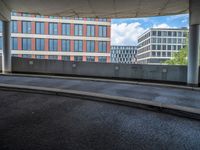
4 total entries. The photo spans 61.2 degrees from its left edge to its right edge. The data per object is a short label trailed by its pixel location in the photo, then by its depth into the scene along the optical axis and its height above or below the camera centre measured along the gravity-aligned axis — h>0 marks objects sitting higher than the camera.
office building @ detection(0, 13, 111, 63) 43.91 +8.31
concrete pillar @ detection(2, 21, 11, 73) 13.23 +1.53
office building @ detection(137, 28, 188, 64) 99.81 +15.48
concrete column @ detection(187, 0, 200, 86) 9.87 +1.32
